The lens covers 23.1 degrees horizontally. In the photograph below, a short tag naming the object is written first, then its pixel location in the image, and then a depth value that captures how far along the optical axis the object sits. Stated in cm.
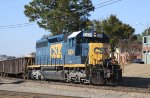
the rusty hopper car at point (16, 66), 3356
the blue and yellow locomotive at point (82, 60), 2298
